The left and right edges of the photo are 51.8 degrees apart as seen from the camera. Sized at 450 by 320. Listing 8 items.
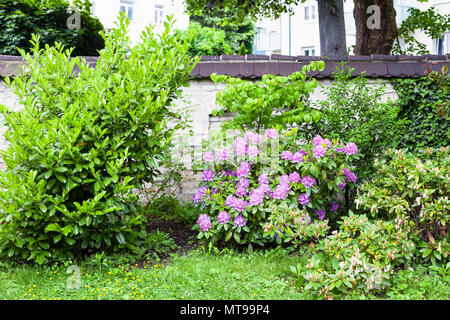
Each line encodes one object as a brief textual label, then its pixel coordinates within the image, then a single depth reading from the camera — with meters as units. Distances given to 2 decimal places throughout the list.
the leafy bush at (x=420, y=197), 3.76
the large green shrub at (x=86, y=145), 3.73
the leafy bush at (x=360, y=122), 5.18
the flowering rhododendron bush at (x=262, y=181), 4.28
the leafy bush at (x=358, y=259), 3.28
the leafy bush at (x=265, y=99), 4.66
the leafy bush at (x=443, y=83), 4.35
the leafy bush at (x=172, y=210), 5.21
